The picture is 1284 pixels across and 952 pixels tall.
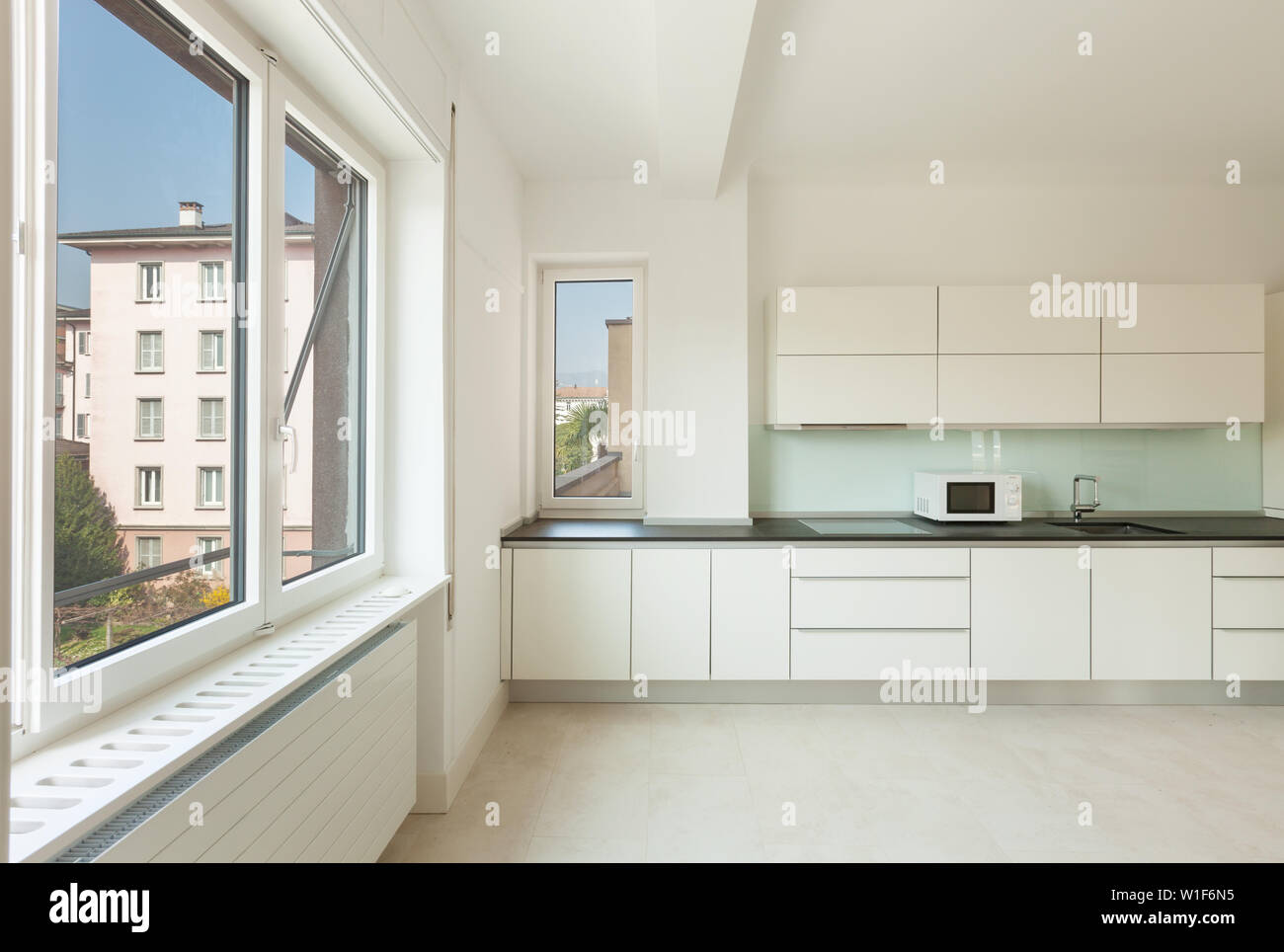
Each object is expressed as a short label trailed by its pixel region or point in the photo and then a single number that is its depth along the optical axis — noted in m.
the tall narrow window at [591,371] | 3.94
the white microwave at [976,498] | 3.48
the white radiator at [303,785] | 1.03
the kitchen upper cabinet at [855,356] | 3.50
